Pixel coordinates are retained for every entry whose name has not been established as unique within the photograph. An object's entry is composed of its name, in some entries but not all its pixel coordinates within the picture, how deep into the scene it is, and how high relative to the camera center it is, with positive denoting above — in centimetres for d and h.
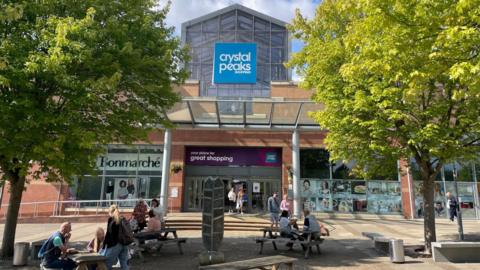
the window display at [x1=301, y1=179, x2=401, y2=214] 2286 +16
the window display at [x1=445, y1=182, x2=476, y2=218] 2288 +18
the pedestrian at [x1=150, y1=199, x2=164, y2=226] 1208 -43
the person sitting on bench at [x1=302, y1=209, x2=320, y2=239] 1028 -81
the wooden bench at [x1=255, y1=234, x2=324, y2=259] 970 -118
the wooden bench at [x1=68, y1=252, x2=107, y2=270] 638 -116
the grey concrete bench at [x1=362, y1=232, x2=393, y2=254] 1042 -132
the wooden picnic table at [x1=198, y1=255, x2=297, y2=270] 642 -123
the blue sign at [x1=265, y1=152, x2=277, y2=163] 2364 +257
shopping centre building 2275 +133
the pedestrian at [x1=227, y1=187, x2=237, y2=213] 2192 -16
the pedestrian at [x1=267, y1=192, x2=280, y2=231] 1427 -51
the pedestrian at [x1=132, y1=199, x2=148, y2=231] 1164 -62
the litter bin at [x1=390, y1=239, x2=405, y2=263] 908 -130
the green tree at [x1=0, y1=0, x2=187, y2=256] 785 +260
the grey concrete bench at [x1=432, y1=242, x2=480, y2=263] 924 -133
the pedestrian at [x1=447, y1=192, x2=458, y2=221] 1878 -27
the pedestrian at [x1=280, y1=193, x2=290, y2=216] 1389 -34
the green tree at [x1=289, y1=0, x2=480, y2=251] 607 +252
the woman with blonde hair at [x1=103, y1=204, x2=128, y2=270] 691 -86
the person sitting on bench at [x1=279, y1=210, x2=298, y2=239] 1061 -92
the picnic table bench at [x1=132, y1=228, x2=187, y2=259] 951 -123
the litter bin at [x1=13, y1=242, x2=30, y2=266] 848 -138
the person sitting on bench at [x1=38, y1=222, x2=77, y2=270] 655 -108
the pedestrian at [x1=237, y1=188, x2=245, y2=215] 2141 -21
